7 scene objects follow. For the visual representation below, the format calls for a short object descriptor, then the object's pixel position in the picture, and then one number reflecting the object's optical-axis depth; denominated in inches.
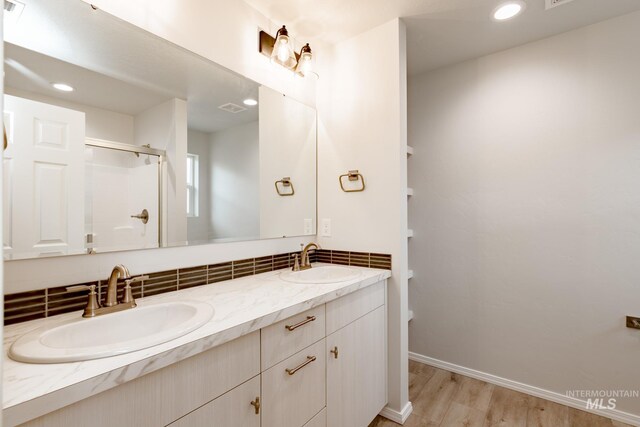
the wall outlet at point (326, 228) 83.2
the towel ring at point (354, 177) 75.7
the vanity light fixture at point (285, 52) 66.3
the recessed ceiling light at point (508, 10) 65.9
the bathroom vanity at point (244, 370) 25.9
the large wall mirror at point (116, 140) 39.6
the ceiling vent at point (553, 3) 64.2
